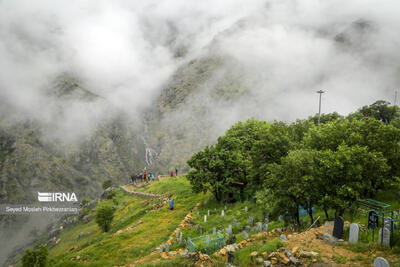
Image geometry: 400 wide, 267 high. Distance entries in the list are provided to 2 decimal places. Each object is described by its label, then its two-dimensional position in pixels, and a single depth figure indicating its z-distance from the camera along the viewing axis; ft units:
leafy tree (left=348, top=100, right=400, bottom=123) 222.71
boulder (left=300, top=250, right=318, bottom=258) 40.65
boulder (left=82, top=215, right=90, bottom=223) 198.67
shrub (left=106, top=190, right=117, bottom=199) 216.33
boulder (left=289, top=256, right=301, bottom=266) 39.42
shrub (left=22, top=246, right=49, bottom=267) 94.79
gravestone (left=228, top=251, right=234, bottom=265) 45.03
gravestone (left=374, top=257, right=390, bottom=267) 31.93
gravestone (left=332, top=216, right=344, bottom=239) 45.98
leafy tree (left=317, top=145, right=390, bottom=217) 50.98
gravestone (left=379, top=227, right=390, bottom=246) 38.99
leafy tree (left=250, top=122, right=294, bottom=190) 87.51
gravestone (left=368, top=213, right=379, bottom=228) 43.09
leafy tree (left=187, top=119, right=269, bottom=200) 107.45
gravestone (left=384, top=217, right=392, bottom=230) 40.02
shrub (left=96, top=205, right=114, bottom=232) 132.77
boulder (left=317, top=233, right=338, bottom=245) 45.62
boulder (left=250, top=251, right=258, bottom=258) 44.54
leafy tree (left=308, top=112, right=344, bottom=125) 211.94
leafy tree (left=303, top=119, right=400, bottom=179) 63.26
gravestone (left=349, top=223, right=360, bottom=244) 43.34
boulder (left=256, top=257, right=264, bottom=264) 42.56
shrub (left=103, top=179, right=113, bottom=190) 292.96
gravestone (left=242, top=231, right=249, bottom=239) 61.74
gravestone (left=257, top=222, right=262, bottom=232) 66.18
